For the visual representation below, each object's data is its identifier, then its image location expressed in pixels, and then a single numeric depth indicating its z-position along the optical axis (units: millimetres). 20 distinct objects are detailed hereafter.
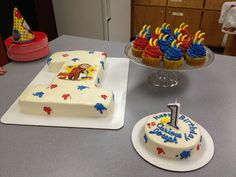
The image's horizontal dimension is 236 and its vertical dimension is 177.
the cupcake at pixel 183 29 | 947
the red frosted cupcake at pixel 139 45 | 891
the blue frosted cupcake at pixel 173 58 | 806
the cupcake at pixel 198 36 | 867
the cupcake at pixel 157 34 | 921
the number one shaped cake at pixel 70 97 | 730
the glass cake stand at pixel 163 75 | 863
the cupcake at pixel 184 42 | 865
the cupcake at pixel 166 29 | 943
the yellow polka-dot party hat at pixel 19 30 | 1044
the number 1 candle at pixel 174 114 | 603
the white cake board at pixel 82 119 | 719
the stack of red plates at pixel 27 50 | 1061
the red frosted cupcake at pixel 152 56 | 824
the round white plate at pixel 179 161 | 584
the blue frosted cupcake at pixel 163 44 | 860
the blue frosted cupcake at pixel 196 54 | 832
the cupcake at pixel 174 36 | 885
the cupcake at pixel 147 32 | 931
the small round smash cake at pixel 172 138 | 583
